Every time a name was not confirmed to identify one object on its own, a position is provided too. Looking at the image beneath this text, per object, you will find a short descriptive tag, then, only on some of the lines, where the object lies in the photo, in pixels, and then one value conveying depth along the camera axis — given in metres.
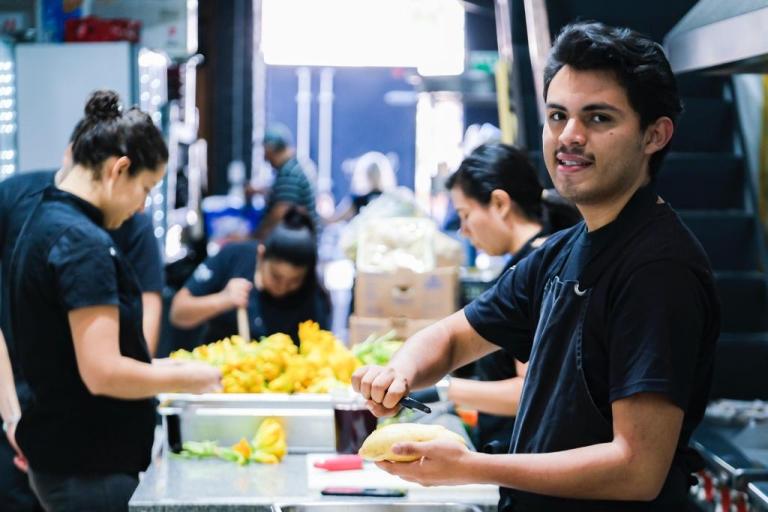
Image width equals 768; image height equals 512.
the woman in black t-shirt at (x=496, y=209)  3.34
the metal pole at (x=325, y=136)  15.33
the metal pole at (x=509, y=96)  6.49
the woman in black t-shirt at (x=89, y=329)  2.89
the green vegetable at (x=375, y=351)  3.72
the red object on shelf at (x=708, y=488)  3.81
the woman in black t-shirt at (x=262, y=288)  4.78
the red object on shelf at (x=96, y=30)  5.38
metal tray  3.27
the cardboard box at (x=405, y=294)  4.87
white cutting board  2.83
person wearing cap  9.14
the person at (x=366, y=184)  10.59
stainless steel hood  2.92
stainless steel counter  2.75
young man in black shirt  1.76
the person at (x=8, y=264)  3.20
